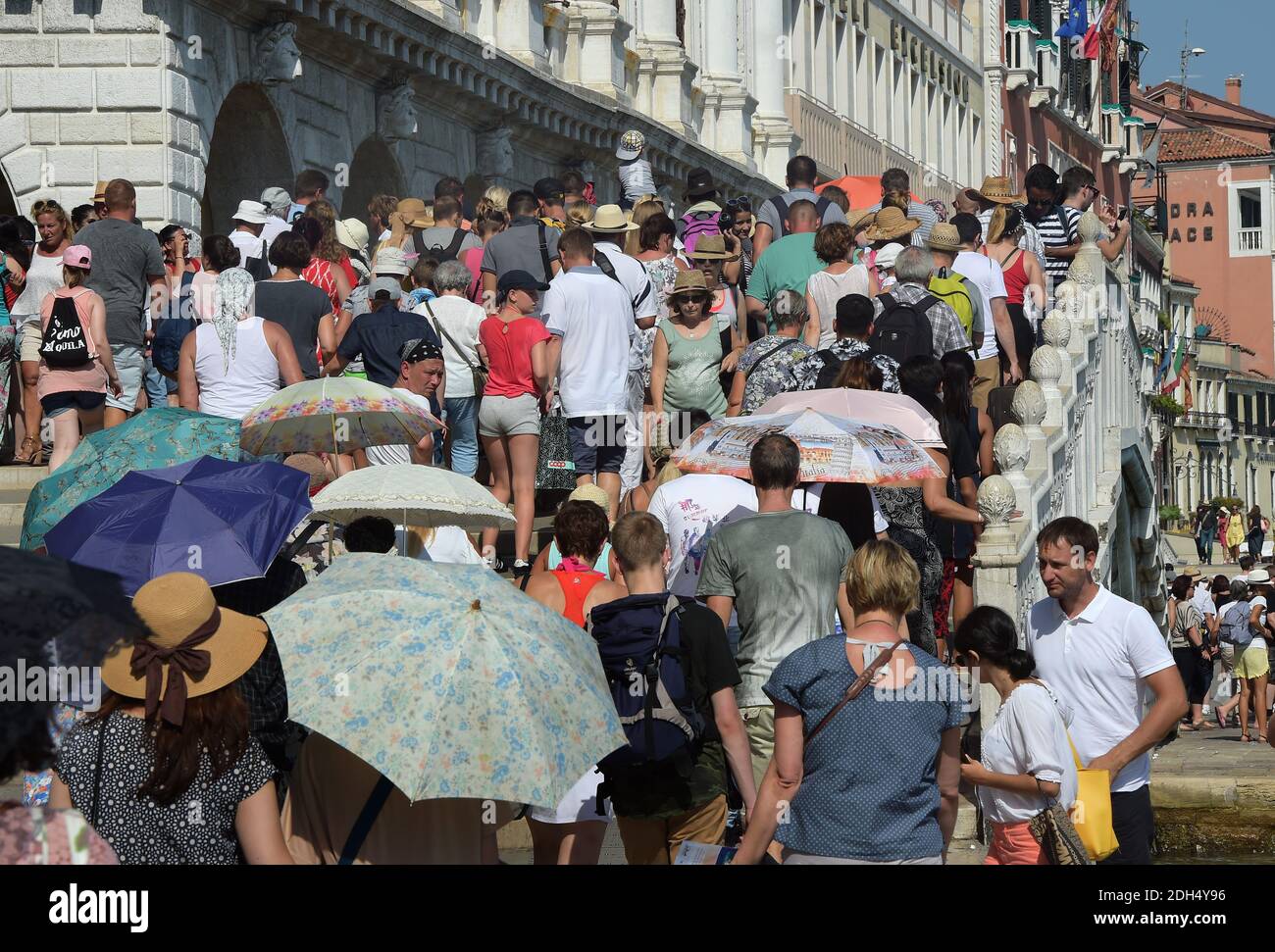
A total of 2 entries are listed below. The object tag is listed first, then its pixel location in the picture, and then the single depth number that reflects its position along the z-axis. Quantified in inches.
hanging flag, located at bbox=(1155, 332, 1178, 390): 1786.2
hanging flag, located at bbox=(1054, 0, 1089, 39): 2256.4
